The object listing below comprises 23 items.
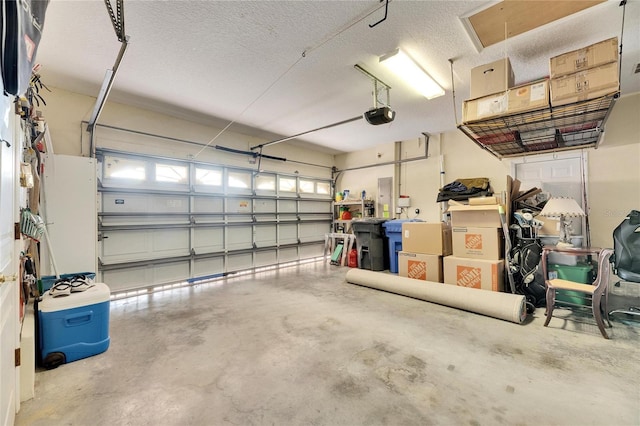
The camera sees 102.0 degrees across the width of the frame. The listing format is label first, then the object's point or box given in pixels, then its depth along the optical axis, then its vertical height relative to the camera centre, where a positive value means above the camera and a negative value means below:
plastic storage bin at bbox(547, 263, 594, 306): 2.98 -0.76
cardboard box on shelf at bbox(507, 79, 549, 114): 2.49 +1.14
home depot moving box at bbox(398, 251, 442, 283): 3.98 -0.83
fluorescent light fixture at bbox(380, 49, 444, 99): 2.91 +1.76
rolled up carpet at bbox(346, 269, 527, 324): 2.83 -1.03
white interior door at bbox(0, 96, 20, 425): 1.19 -0.30
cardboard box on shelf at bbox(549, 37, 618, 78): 2.20 +1.36
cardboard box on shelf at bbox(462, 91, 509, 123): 2.69 +1.15
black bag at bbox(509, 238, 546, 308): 3.30 -0.75
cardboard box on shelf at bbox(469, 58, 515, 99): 2.73 +1.47
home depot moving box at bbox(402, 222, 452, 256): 4.03 -0.38
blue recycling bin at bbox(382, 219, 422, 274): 5.32 -0.50
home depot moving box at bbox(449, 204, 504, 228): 3.52 -0.03
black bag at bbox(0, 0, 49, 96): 0.84 +0.63
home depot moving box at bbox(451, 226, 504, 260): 3.53 -0.42
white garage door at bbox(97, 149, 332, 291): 4.06 -0.02
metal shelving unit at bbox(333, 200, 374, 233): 6.83 +0.18
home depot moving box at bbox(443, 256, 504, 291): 3.38 -0.81
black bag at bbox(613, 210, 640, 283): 2.56 -0.39
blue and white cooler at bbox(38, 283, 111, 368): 2.10 -0.89
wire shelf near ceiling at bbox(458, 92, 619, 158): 2.58 +1.02
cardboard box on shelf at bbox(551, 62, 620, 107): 2.19 +1.12
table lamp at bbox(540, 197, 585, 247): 3.16 -0.01
